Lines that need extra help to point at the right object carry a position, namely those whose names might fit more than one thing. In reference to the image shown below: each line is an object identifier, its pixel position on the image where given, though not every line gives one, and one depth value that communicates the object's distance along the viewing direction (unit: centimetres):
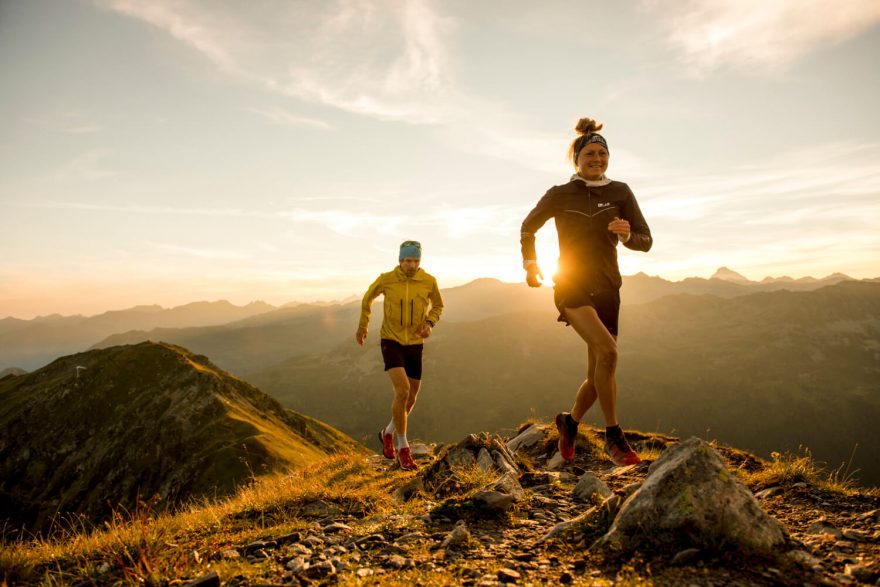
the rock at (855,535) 356
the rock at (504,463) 678
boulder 326
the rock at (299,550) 383
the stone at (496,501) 479
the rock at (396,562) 355
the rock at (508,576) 321
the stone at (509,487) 512
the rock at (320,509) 530
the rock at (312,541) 410
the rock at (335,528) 456
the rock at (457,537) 394
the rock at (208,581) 300
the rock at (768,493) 511
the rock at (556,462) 813
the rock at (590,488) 542
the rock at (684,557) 309
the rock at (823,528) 377
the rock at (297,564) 344
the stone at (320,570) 338
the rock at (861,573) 289
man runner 925
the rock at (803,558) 306
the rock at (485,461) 672
